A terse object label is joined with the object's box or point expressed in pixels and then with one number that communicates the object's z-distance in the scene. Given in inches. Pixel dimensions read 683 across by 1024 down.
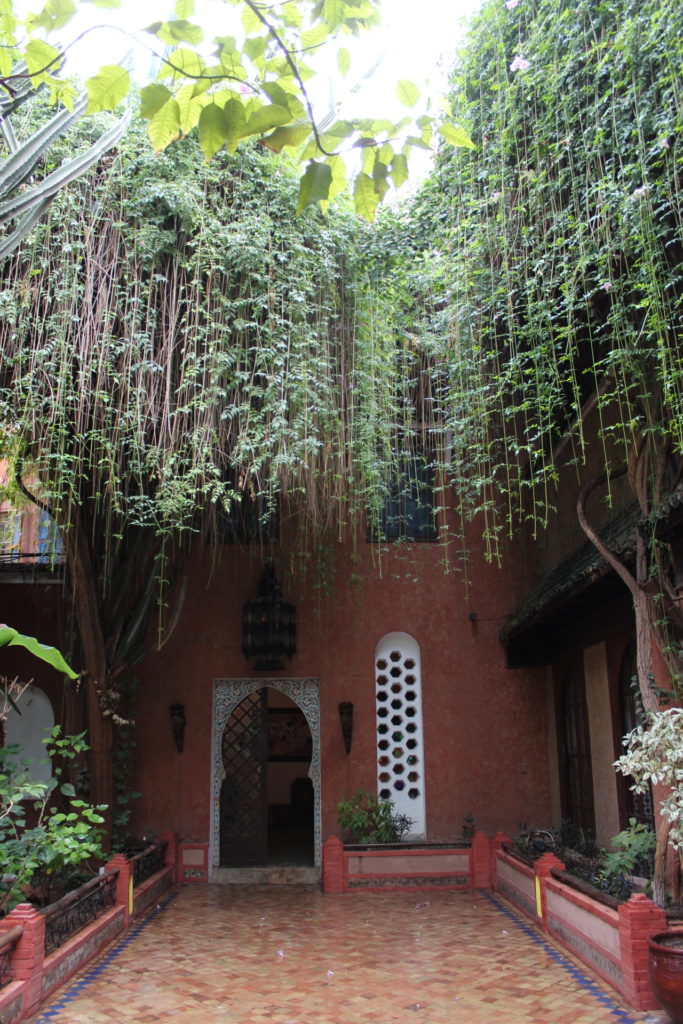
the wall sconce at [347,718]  374.6
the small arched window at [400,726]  379.2
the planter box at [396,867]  340.5
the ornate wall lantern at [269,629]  371.6
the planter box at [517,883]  282.8
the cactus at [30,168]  104.4
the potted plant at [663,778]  173.0
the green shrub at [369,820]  353.1
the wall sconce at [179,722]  372.2
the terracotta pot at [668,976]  169.3
